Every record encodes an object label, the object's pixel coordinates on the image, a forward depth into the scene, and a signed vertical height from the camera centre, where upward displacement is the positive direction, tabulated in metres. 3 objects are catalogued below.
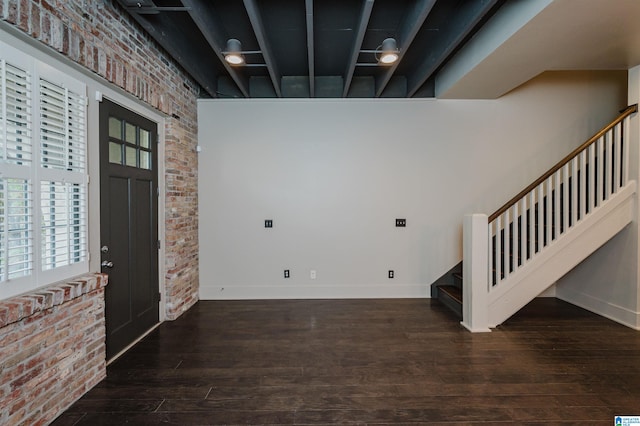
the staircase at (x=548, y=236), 3.29 -0.31
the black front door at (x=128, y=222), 2.61 -0.14
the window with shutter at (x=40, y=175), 1.72 +0.20
